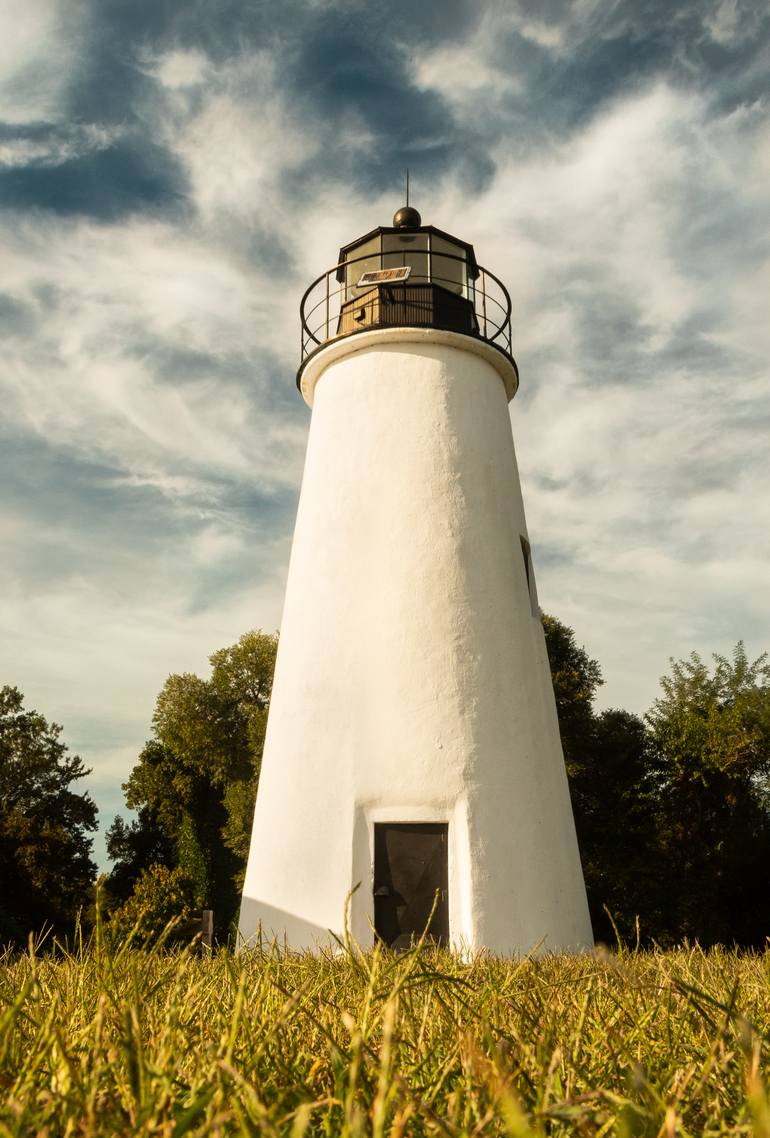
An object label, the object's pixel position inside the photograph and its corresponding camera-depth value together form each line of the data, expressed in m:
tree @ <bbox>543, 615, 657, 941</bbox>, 17.91
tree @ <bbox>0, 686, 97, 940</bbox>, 24.20
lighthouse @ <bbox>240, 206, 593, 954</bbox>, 9.73
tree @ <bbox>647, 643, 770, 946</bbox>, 17.75
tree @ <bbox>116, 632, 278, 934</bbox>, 28.56
